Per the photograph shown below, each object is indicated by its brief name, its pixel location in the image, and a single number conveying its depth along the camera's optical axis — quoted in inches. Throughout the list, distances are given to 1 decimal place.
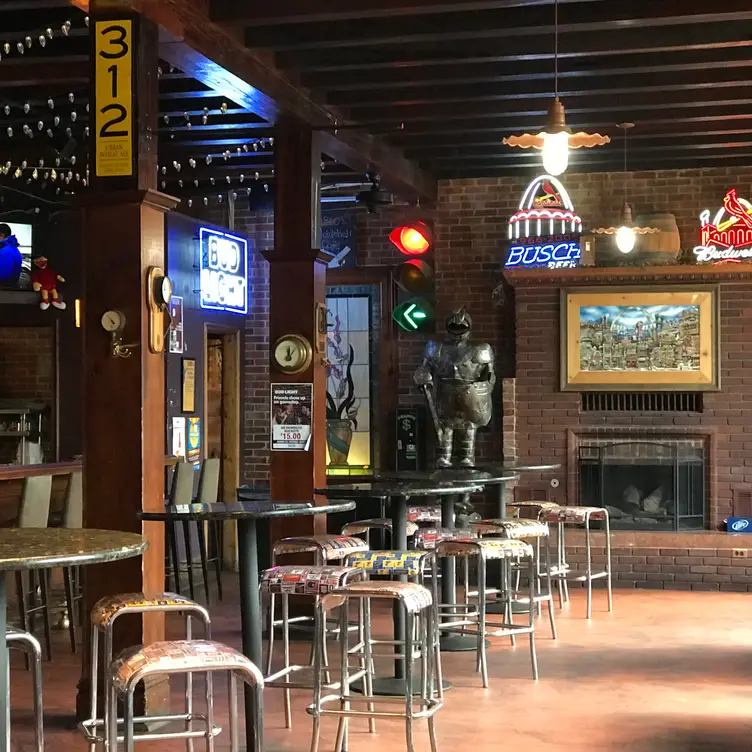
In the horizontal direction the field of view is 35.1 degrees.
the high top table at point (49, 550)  114.7
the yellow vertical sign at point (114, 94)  201.9
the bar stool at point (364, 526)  263.6
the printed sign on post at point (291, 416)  290.4
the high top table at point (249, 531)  163.2
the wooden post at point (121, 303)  201.3
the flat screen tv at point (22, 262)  399.5
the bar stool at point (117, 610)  155.1
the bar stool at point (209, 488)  325.7
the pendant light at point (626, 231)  364.2
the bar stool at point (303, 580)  187.3
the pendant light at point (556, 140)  211.3
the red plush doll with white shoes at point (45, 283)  406.6
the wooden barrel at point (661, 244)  378.6
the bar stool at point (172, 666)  130.2
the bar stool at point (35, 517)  253.0
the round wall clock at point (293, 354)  288.0
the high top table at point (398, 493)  216.8
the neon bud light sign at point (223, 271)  394.9
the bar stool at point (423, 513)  295.9
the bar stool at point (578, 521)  310.8
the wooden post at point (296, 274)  289.7
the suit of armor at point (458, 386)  364.8
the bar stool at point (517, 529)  273.4
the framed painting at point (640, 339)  376.8
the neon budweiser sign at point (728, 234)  375.2
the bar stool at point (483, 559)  229.6
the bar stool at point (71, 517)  264.8
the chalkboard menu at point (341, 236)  433.7
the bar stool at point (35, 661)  146.2
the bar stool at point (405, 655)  170.4
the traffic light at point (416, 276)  415.8
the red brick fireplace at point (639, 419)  375.2
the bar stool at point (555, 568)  313.0
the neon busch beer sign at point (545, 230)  382.9
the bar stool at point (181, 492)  311.4
